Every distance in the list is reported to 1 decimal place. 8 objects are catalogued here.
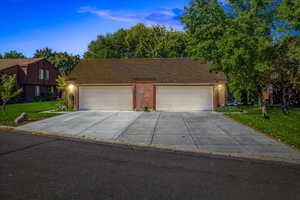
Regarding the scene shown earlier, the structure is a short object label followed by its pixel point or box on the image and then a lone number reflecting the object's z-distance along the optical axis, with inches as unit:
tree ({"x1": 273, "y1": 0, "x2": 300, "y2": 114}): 454.0
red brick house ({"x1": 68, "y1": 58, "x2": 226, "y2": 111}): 805.9
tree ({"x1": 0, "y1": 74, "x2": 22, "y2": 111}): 670.6
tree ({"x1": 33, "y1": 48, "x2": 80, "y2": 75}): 1753.2
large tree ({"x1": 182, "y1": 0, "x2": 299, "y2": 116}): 502.9
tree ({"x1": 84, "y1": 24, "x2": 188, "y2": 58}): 1497.3
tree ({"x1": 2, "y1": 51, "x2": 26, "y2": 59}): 2593.3
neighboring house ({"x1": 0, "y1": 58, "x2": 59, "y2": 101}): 1259.8
